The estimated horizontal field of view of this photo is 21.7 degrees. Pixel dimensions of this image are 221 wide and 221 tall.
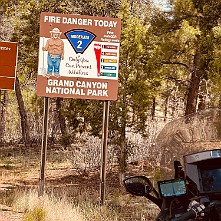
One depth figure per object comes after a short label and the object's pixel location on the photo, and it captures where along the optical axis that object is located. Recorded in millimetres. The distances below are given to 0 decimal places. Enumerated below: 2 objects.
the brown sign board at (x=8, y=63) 10148
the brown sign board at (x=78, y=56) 9281
